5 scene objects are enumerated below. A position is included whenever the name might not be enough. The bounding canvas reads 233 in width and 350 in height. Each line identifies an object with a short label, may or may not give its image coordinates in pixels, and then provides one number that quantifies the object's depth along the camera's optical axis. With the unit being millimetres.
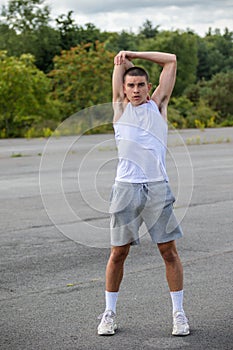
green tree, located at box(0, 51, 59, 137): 33219
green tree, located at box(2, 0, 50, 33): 48281
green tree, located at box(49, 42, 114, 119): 35594
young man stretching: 5336
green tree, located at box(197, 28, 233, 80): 66375
